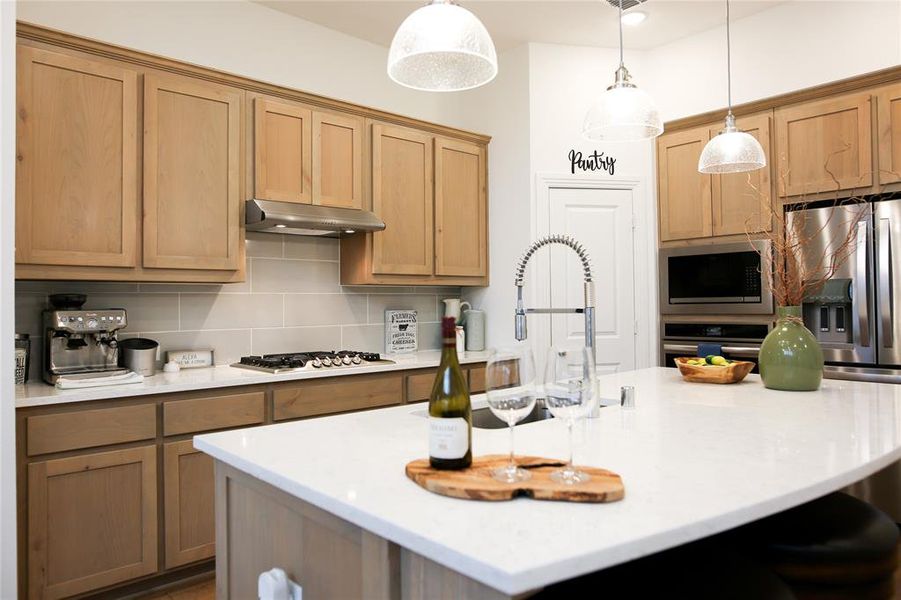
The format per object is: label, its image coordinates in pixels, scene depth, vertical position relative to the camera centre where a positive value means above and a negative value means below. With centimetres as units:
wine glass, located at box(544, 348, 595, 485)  115 -15
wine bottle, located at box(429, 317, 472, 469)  113 -19
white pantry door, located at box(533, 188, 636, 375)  411 +27
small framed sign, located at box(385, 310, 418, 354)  407 -14
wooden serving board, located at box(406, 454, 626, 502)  103 -30
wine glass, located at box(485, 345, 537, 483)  114 -14
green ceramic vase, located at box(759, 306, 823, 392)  219 -18
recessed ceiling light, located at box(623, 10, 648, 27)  374 +178
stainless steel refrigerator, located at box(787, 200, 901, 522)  312 +5
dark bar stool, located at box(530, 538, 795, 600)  111 -51
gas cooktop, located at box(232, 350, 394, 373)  304 -25
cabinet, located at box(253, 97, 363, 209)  320 +85
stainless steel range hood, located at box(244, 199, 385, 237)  303 +48
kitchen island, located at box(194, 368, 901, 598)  88 -32
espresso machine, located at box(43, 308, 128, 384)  258 -12
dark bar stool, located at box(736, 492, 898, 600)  136 -55
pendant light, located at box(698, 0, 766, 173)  244 +62
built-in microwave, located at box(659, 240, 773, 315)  366 +18
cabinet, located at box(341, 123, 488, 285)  371 +62
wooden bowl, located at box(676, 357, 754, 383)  243 -26
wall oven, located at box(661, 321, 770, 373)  369 -19
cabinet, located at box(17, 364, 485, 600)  230 -69
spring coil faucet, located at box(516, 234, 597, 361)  212 +3
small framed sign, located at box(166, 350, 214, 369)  310 -23
